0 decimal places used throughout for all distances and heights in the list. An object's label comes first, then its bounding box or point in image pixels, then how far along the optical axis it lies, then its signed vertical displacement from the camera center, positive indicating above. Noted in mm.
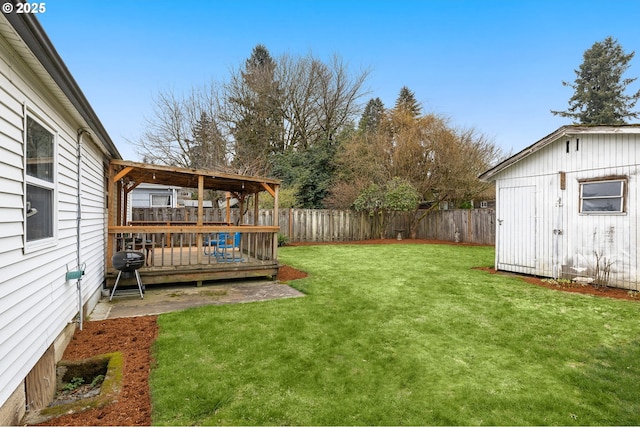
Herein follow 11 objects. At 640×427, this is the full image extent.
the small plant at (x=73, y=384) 3273 -1742
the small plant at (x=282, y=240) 14169 -1130
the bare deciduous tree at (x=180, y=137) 20031 +4769
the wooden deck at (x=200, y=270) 6535 -1189
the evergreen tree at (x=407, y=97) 33331 +12683
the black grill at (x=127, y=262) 5816 -875
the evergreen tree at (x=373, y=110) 34500 +11856
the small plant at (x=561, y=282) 7018 -1479
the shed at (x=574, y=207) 6465 +177
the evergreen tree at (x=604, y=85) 27938 +11339
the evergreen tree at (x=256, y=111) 22609 +7262
